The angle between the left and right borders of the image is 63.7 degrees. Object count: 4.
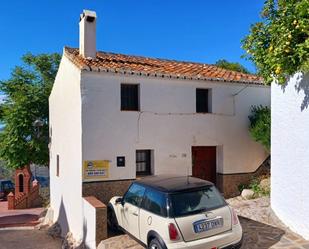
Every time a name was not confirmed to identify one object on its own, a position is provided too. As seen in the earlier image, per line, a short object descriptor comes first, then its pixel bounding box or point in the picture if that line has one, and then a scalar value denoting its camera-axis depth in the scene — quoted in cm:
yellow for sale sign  864
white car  497
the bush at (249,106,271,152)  971
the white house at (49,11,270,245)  884
